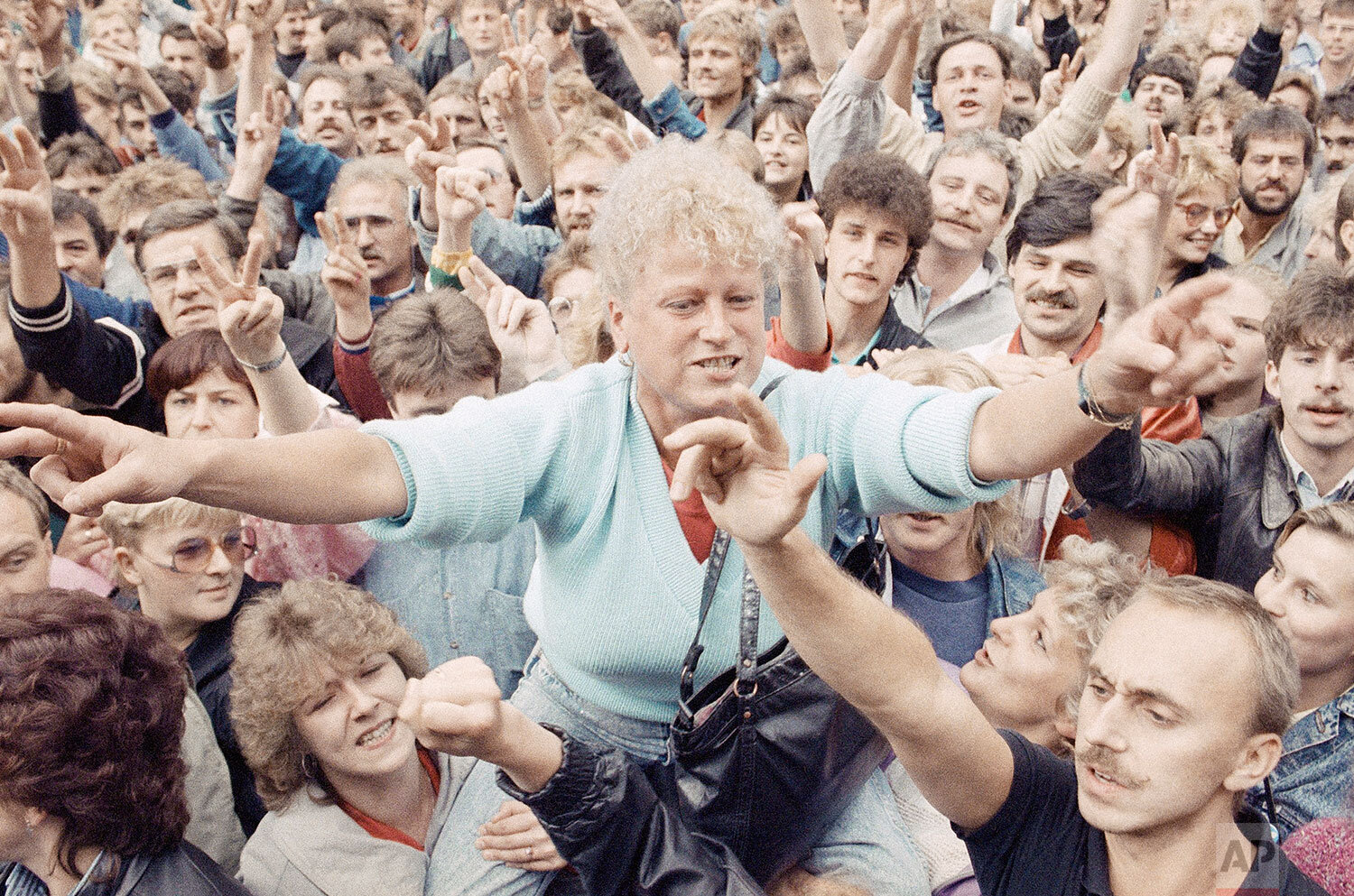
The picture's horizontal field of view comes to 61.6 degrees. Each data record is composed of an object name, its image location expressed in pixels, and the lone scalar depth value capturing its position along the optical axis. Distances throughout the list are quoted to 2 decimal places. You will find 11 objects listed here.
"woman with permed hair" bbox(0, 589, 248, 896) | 1.79
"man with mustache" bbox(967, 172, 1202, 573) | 3.18
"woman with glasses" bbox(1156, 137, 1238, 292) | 4.10
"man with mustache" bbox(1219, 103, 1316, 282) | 4.64
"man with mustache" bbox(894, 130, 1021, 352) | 3.80
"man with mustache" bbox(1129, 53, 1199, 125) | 6.02
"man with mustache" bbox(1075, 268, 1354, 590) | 2.52
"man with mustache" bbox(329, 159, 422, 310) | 3.99
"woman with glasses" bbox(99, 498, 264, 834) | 2.53
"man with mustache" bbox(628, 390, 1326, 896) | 1.44
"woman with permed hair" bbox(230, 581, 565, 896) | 2.12
